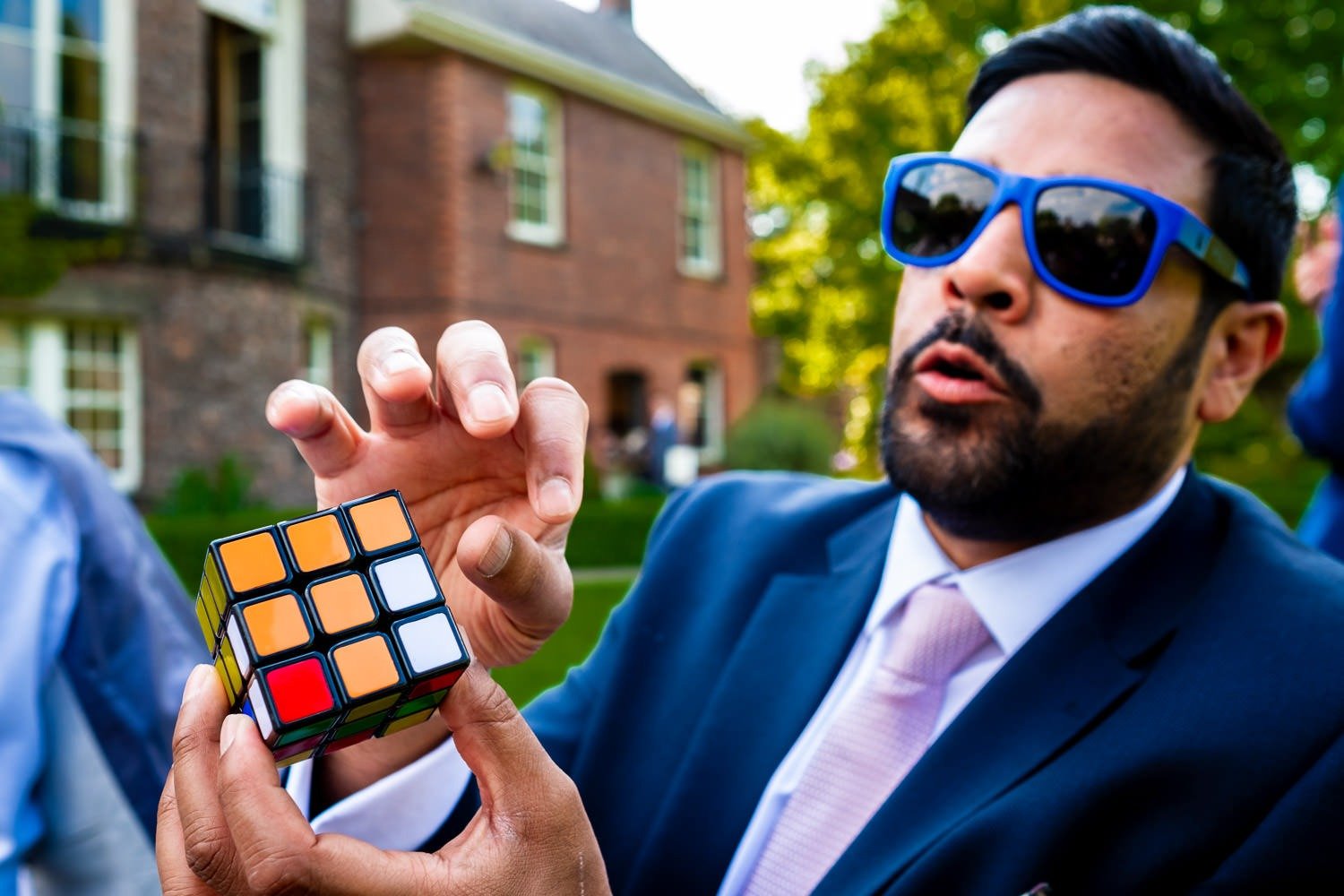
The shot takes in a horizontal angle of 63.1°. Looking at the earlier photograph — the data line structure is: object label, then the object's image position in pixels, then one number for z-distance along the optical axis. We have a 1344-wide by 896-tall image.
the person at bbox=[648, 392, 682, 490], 16.42
